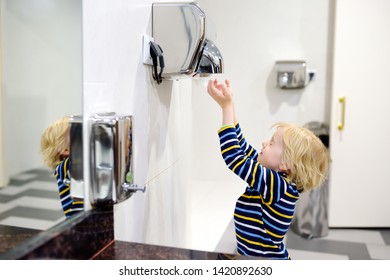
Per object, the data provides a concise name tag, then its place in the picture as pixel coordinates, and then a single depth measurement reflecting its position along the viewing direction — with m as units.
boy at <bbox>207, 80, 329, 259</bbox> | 0.86
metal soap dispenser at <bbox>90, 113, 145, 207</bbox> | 0.60
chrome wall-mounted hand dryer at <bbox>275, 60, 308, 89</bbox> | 2.21
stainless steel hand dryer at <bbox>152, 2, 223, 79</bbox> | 0.86
